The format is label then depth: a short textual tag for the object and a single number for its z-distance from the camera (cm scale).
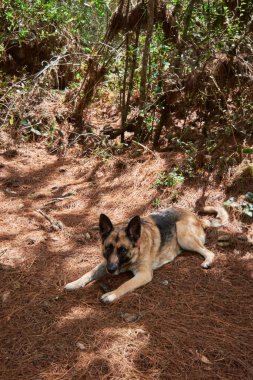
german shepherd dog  437
